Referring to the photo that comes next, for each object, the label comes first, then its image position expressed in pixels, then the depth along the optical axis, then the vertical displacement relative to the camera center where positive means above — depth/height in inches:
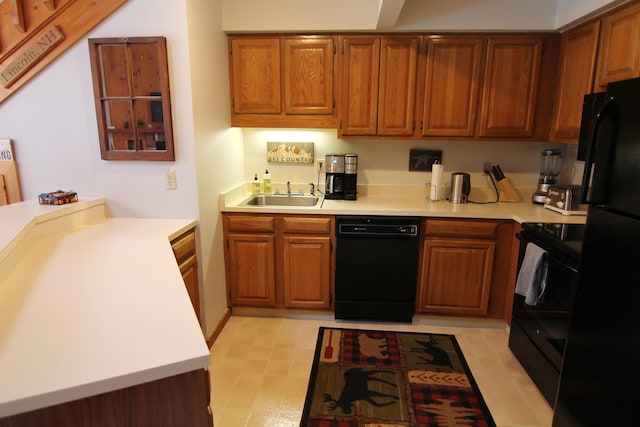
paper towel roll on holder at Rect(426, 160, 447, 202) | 118.0 -12.4
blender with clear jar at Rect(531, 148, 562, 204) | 116.9 -7.5
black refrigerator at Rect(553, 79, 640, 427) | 49.3 -18.2
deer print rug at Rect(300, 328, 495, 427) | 77.3 -55.5
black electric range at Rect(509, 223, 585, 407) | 74.6 -34.8
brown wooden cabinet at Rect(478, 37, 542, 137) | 108.4 +17.9
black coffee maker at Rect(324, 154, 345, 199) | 119.3 -10.0
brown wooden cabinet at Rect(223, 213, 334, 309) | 110.9 -34.9
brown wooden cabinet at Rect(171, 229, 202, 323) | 87.0 -28.4
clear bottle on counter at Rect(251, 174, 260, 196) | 129.8 -14.7
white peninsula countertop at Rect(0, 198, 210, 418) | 35.3 -21.3
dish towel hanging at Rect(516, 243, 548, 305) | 80.8 -28.3
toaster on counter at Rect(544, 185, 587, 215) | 101.9 -14.6
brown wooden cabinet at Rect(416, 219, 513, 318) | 106.5 -35.0
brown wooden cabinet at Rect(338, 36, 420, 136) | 110.7 +18.3
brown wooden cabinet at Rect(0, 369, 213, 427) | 38.2 -28.0
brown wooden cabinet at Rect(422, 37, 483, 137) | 109.5 +18.0
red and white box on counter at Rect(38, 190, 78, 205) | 85.4 -12.9
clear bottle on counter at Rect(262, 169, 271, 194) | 128.7 -13.1
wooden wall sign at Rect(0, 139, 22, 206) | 96.0 -8.5
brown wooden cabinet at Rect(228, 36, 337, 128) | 112.3 +19.4
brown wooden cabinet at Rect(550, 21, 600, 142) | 93.5 +18.7
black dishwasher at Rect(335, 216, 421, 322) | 107.3 -35.8
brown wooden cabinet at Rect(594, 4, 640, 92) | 78.8 +22.4
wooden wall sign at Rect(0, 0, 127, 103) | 87.0 +26.6
